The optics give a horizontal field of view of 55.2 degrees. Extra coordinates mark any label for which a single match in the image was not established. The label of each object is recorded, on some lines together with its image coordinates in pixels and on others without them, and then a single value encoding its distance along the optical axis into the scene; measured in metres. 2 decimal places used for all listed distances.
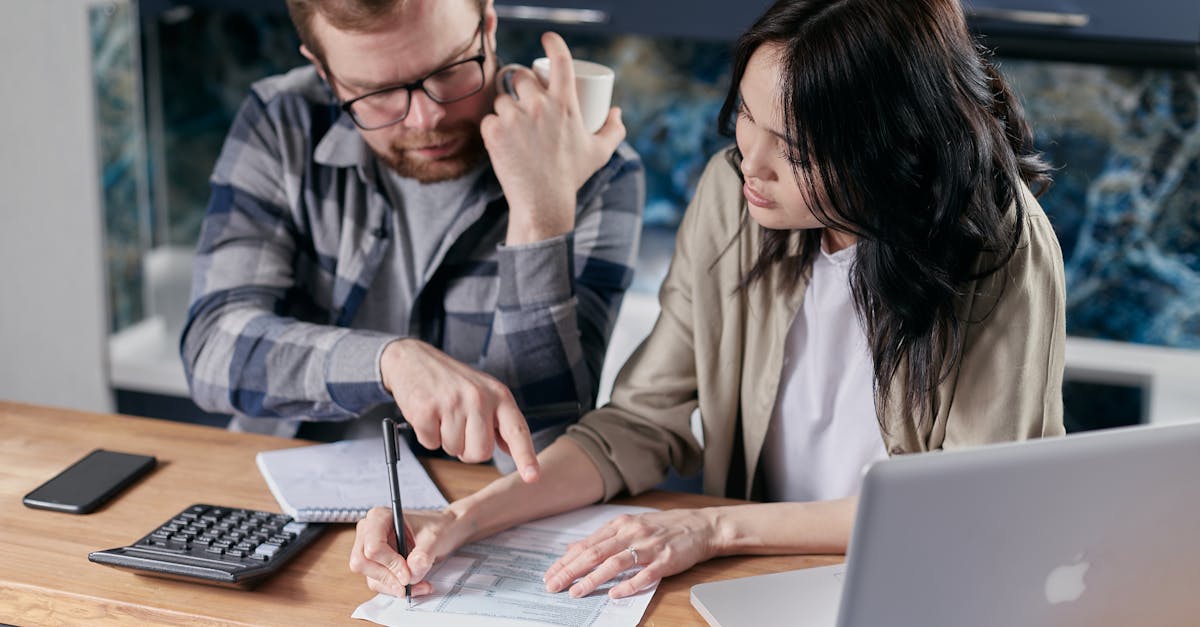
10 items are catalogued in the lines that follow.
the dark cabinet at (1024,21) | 2.10
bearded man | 1.45
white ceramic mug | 1.51
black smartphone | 1.23
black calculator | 1.07
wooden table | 1.06
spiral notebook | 1.22
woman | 1.12
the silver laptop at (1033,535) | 0.83
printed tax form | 1.04
